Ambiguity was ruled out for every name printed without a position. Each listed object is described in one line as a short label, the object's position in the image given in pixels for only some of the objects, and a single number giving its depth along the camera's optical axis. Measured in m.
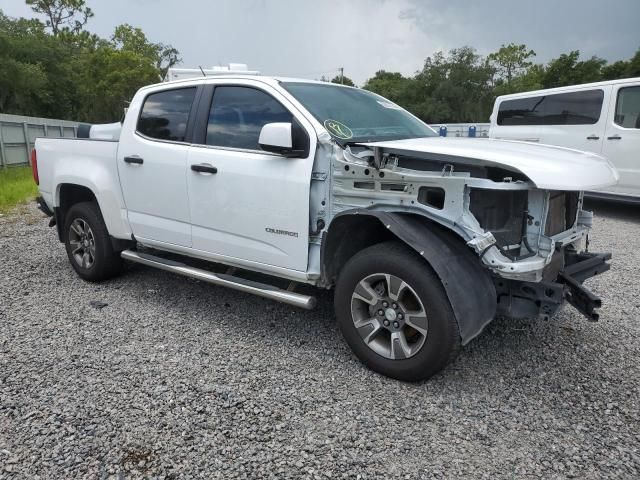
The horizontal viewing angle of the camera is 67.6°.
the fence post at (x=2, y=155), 17.01
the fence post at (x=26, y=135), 18.58
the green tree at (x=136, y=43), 46.00
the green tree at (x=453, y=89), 46.19
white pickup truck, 2.68
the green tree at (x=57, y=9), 48.03
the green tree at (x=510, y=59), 50.16
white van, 7.68
